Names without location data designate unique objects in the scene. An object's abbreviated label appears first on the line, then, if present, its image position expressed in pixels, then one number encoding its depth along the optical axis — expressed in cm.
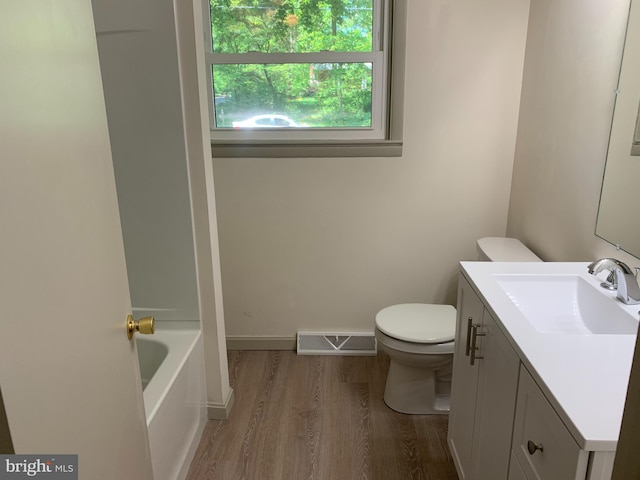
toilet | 216
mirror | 151
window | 250
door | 68
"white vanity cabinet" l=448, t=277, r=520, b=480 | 125
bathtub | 165
